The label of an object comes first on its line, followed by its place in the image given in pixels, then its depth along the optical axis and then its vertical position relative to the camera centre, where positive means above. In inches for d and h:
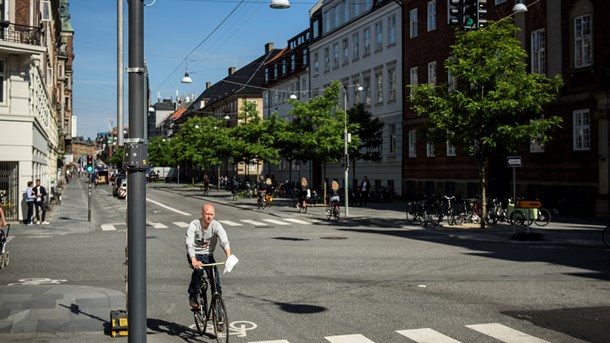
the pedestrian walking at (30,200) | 1042.1 -37.6
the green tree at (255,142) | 2091.5 +110.3
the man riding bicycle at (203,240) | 314.2 -30.9
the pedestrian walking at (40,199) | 1059.9 -36.2
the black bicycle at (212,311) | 294.0 -63.1
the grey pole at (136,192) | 230.7 -5.6
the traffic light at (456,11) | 642.2 +160.6
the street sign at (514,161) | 858.8 +18.3
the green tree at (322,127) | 1530.5 +117.2
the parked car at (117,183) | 2291.1 -23.2
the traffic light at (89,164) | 1290.6 +26.0
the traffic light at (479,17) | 649.6 +157.8
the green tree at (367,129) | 1802.9 +127.8
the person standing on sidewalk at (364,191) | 1619.7 -38.1
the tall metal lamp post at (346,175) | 1267.2 +0.3
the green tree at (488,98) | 936.3 +111.4
